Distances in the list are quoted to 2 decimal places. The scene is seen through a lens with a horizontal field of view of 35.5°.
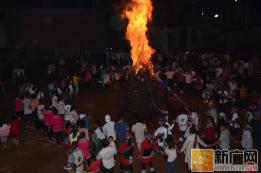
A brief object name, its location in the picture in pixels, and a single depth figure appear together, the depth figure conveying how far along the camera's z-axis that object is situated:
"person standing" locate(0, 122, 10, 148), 16.09
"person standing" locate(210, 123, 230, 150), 13.14
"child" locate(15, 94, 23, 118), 18.56
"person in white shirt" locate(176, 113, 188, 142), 15.20
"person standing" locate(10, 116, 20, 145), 16.33
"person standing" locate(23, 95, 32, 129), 18.05
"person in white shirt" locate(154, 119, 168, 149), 13.68
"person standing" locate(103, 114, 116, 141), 14.31
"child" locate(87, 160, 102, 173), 11.88
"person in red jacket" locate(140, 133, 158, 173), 12.74
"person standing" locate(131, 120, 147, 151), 14.16
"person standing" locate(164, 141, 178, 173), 12.16
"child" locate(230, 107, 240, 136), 16.06
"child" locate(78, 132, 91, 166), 12.81
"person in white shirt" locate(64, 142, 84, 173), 12.11
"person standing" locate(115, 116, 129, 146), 14.36
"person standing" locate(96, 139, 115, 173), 12.12
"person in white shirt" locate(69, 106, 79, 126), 15.91
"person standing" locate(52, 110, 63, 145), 16.02
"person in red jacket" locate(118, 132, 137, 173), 12.60
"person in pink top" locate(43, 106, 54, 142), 16.33
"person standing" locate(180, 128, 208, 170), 12.45
